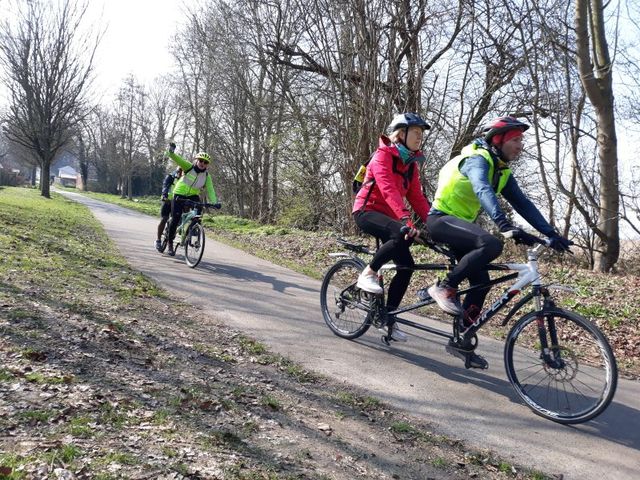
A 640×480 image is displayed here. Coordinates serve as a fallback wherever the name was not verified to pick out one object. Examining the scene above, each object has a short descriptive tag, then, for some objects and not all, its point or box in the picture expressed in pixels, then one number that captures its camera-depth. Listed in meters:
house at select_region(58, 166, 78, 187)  126.00
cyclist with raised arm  10.27
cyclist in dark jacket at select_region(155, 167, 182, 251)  10.93
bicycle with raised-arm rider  9.59
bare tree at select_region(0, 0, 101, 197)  26.80
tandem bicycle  3.61
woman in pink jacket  4.84
